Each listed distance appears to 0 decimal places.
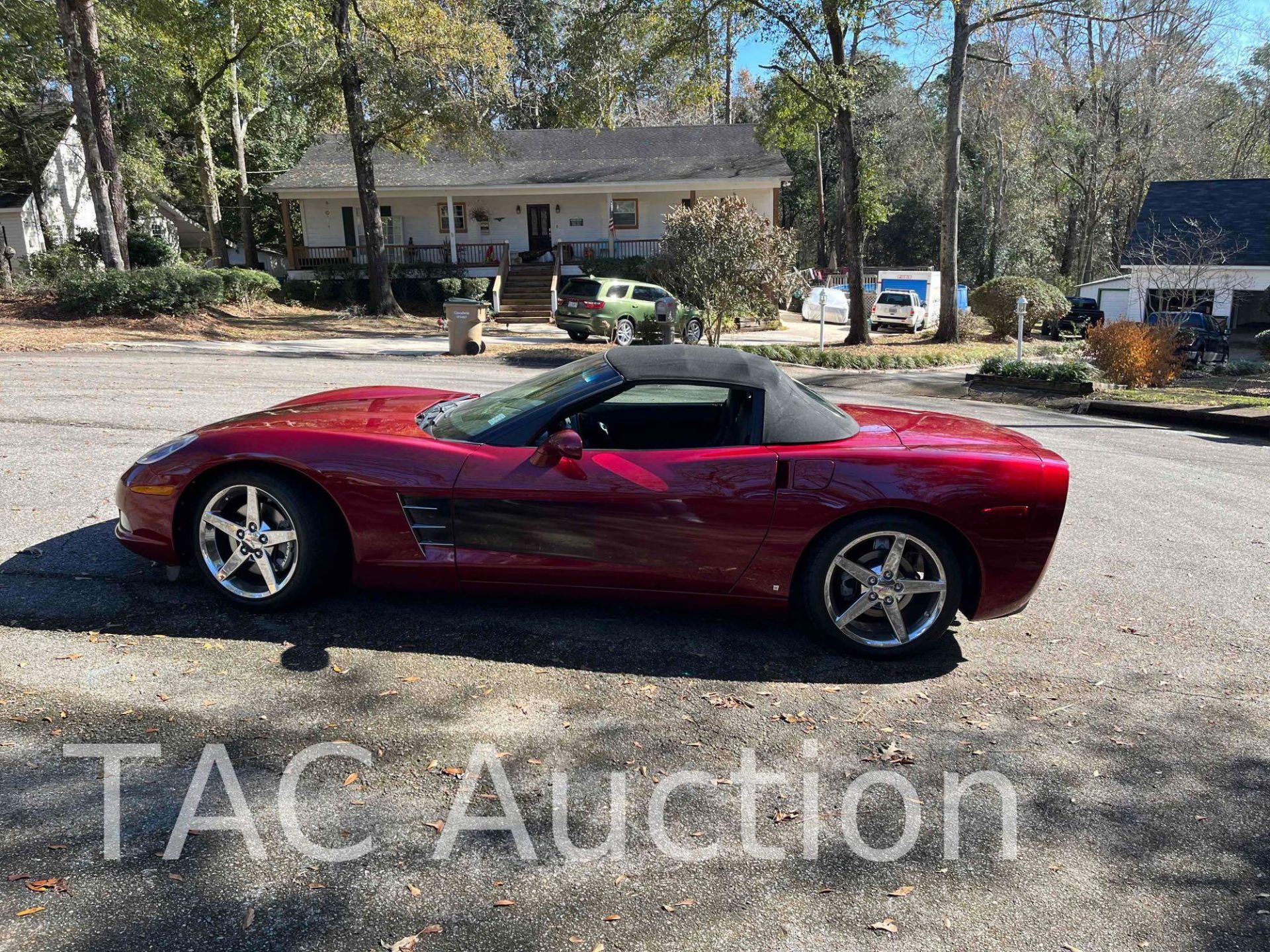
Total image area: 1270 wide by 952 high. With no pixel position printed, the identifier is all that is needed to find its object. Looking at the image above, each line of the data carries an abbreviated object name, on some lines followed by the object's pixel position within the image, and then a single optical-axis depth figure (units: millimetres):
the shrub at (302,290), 29203
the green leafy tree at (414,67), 22953
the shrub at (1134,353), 16469
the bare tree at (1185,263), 24125
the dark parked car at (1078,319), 29781
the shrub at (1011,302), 28469
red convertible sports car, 4121
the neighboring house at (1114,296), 30969
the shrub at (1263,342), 21295
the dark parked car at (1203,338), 22422
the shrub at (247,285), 24219
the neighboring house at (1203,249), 25172
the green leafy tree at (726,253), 18656
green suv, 22078
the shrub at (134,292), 20109
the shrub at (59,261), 26141
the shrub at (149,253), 32656
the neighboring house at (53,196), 32156
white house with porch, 32625
